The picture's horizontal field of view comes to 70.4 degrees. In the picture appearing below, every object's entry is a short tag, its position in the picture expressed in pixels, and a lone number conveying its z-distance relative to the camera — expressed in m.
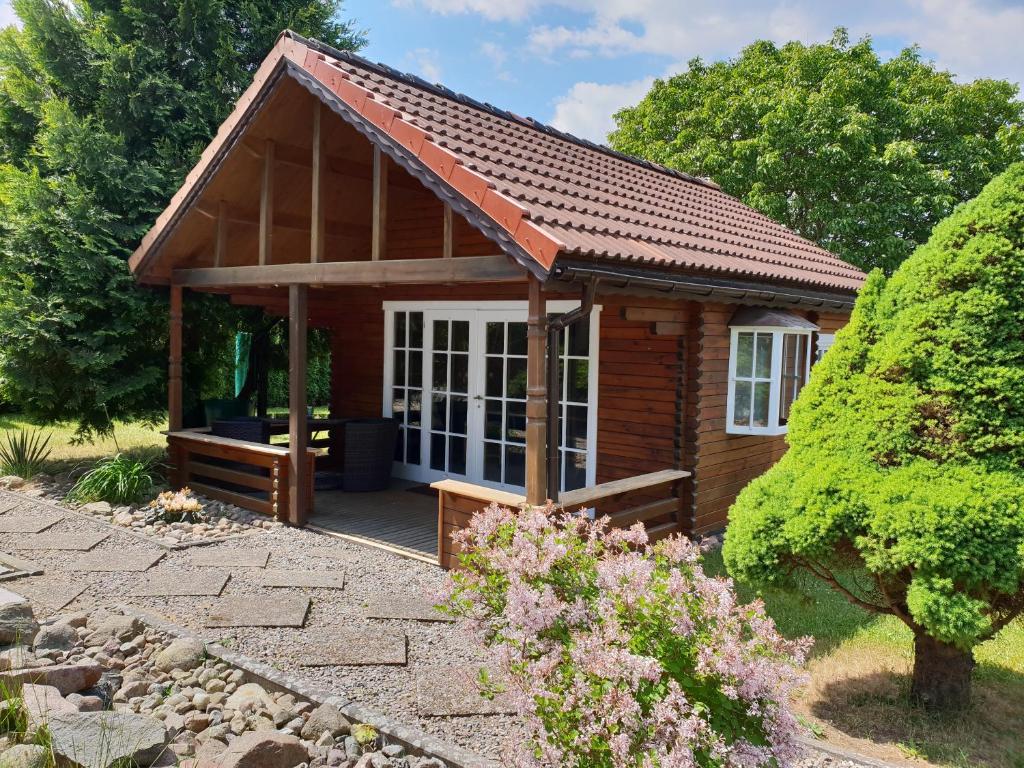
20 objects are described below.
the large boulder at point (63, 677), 3.20
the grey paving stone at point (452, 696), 3.45
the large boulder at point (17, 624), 3.70
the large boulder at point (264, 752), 2.78
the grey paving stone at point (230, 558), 5.68
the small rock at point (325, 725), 3.23
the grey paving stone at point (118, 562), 5.42
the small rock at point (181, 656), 3.84
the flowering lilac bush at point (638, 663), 2.32
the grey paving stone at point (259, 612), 4.46
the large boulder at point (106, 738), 2.71
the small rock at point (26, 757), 2.58
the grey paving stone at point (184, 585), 4.97
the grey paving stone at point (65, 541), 5.94
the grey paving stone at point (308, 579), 5.22
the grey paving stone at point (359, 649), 3.96
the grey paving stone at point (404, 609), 4.66
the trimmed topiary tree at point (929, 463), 3.24
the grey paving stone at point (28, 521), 6.44
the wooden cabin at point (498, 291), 5.25
